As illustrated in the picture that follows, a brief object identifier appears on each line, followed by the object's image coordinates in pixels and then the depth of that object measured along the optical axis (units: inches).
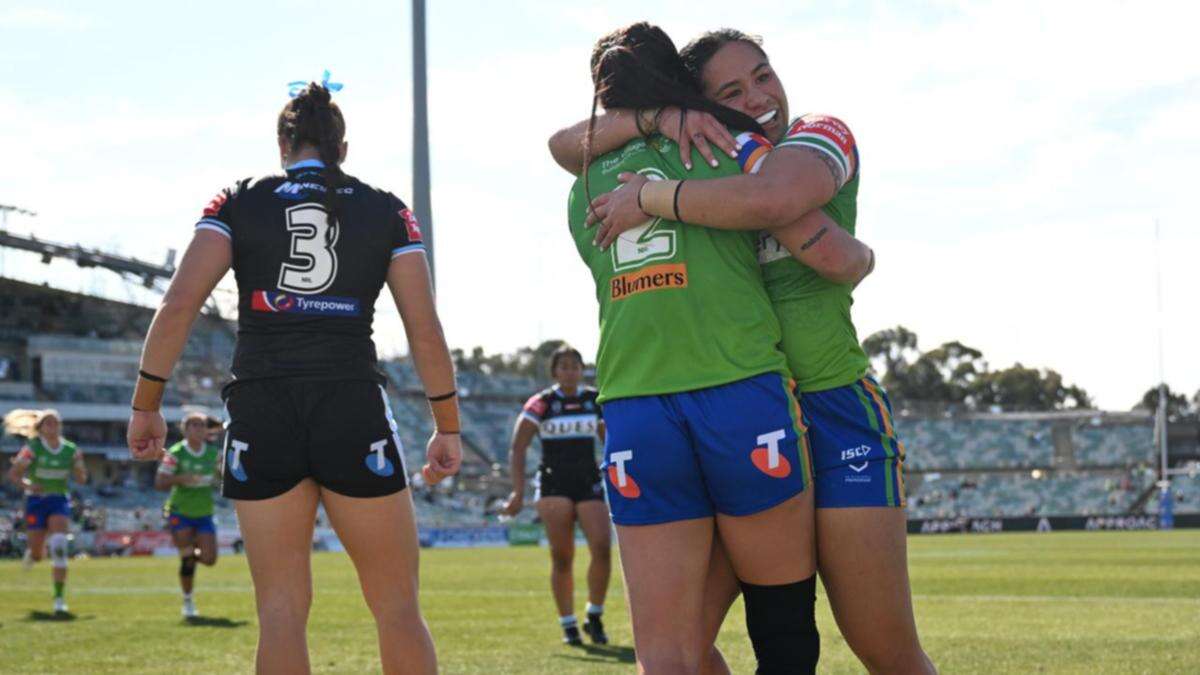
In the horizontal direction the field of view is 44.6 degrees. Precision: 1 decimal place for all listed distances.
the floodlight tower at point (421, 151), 1640.0
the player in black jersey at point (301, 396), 194.1
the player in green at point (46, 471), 676.7
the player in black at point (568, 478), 454.6
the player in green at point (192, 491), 624.4
